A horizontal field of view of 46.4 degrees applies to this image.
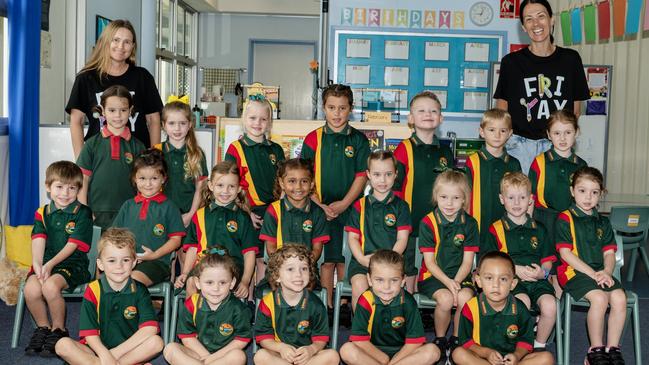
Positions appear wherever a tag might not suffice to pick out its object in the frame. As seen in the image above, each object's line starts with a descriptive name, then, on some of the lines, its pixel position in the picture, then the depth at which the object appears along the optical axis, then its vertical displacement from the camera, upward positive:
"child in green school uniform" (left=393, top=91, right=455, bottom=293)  3.84 -0.11
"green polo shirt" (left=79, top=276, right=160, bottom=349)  3.11 -0.74
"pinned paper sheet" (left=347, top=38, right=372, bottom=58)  7.44 +0.89
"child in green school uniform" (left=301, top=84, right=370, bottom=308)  3.91 -0.14
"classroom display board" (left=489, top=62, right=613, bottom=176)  7.08 +0.25
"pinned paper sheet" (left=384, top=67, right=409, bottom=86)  7.49 +0.63
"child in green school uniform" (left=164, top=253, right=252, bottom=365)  3.06 -0.75
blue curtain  4.61 +0.08
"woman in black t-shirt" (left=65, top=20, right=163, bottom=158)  3.99 +0.26
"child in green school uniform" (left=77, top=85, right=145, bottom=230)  3.85 -0.18
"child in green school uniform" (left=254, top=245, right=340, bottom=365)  3.09 -0.73
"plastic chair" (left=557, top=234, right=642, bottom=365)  3.31 -0.75
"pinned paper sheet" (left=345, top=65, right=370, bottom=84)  7.48 +0.63
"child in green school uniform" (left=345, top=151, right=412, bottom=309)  3.60 -0.38
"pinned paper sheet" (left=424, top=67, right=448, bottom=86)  7.49 +0.64
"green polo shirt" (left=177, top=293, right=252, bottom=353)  3.09 -0.78
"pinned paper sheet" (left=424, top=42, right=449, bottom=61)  7.45 +0.89
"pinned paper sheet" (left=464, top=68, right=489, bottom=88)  7.47 +0.64
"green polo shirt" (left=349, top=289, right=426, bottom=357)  3.14 -0.76
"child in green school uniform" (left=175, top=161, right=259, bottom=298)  3.56 -0.44
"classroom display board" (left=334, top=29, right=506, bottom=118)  7.45 +0.77
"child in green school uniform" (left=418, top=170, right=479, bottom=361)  3.48 -0.45
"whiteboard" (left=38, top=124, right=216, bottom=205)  4.87 -0.10
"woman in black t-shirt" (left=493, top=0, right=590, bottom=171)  3.90 +0.30
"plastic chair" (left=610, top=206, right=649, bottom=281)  4.79 -0.49
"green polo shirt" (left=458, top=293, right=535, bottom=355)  3.14 -0.77
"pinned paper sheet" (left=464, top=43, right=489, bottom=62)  7.45 +0.88
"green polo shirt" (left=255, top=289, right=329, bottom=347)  3.12 -0.77
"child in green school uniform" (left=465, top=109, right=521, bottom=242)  3.74 -0.14
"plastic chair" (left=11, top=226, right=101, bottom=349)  3.44 -0.76
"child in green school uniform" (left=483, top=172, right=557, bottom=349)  3.44 -0.46
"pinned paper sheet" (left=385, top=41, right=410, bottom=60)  7.46 +0.89
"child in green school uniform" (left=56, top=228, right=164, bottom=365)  3.06 -0.75
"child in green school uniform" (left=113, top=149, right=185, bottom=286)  3.62 -0.41
